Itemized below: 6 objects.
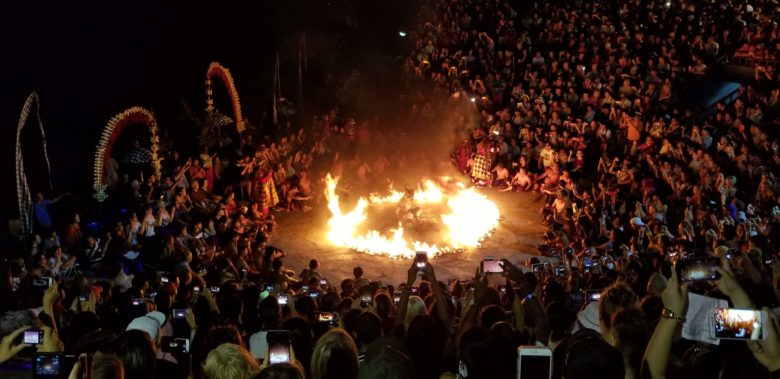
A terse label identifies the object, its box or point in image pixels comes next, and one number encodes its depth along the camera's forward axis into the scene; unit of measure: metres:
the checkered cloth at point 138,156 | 14.38
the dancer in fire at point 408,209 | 14.07
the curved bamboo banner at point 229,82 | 18.23
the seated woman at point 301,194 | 15.95
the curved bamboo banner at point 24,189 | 11.69
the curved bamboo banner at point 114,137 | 13.37
